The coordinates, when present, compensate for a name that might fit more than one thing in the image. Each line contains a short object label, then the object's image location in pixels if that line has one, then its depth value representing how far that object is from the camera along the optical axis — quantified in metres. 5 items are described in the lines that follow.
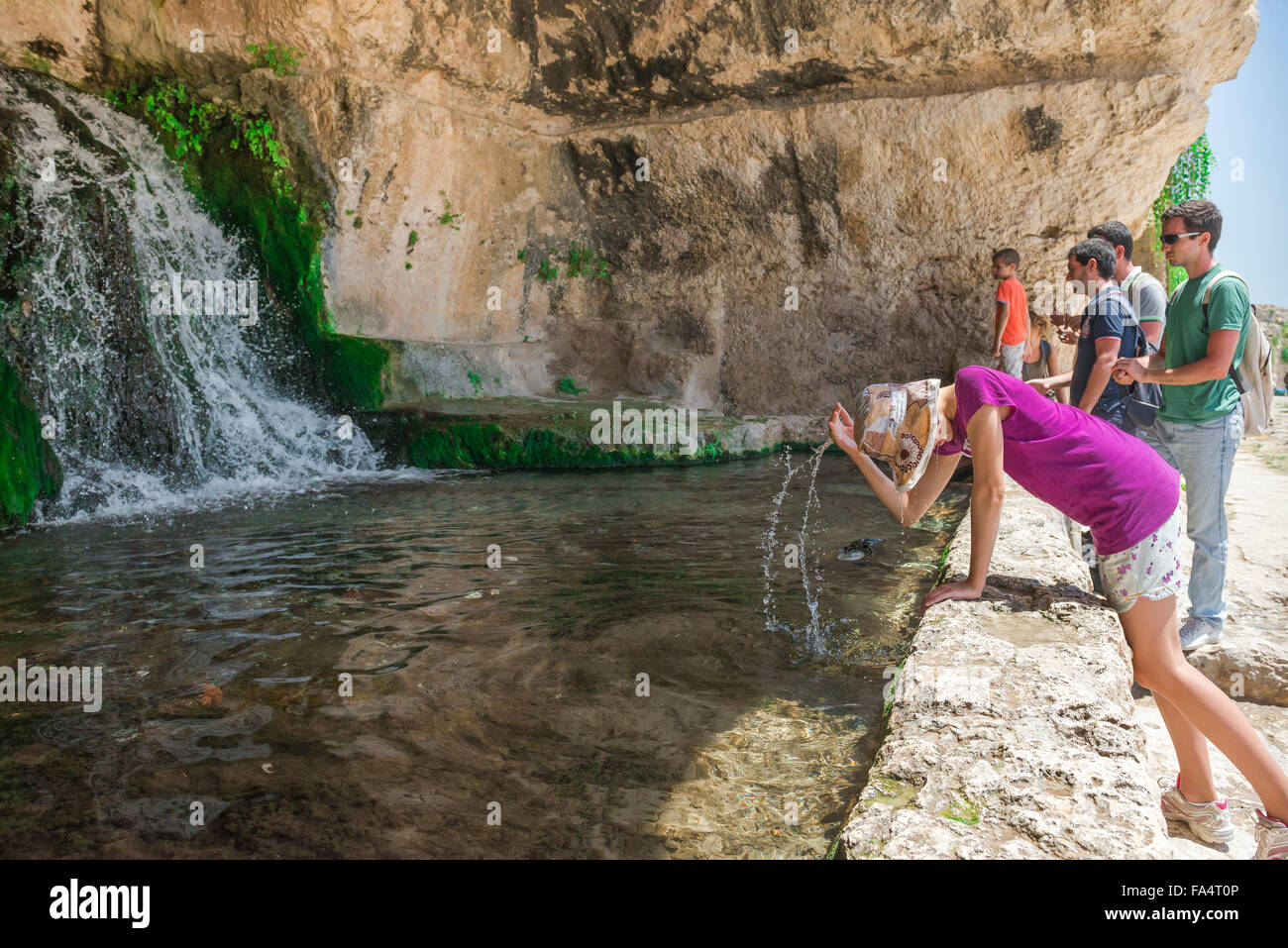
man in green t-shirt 3.37
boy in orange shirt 7.57
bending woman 2.62
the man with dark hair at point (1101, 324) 3.96
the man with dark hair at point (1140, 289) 4.07
